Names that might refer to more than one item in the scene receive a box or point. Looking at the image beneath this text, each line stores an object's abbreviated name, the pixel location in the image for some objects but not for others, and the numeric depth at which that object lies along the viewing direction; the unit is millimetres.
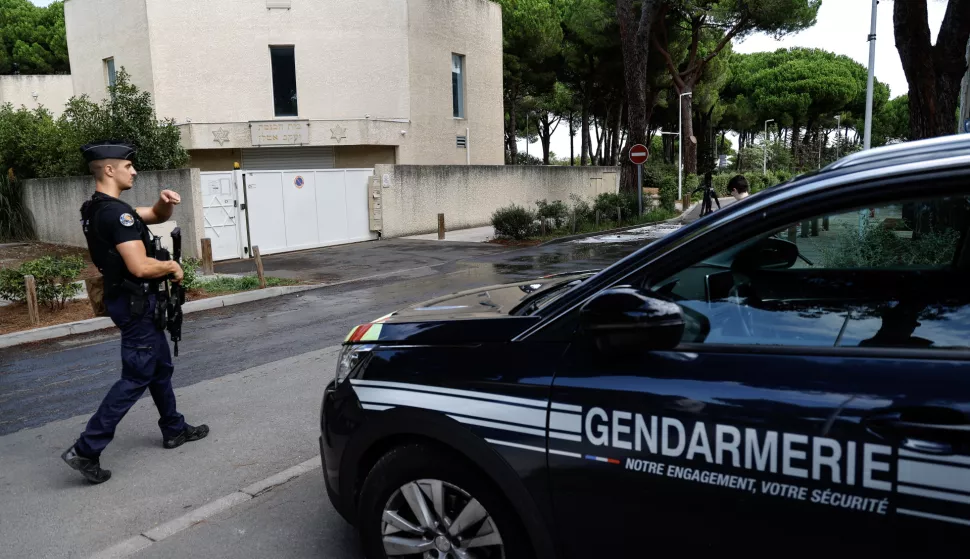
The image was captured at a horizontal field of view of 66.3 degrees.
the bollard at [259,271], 12648
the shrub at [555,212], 21047
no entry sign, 23844
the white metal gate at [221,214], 17156
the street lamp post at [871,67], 19719
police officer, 4254
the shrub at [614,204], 23844
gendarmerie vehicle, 1905
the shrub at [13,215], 21875
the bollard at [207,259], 14367
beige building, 23281
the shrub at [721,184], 42906
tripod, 17422
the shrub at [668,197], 28859
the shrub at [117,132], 18375
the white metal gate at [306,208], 18312
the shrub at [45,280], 10438
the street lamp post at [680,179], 34147
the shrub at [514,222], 19594
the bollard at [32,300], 9938
